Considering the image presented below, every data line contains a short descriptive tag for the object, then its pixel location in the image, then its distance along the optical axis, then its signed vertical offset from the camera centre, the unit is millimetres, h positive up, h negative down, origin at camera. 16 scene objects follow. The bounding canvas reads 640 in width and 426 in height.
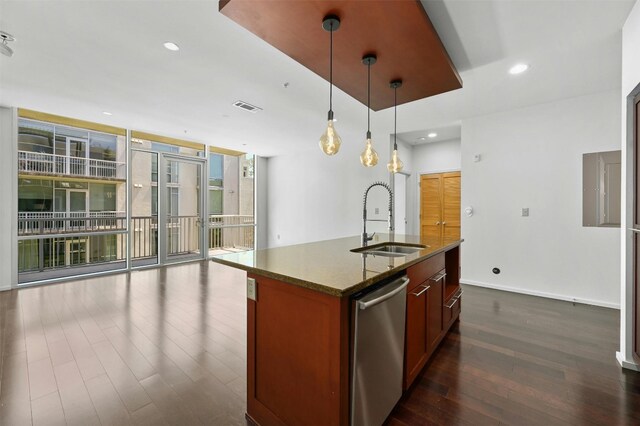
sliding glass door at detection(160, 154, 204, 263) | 5980 +60
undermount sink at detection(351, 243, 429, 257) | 2400 -346
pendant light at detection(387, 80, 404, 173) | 3017 +532
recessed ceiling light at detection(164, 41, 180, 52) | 2480 +1512
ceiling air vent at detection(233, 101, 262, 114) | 3931 +1545
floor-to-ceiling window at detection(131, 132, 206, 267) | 5695 +266
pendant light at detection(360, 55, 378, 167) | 2717 +556
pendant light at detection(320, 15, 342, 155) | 2246 +594
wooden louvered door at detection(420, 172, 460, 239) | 5840 +161
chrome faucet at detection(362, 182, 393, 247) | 2643 -273
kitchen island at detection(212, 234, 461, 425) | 1264 -601
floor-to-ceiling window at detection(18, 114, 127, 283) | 4406 +226
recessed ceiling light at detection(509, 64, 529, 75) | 2844 +1498
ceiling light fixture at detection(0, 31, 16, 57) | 2382 +1512
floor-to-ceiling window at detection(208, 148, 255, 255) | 6922 +268
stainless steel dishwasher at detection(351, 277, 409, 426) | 1312 -739
